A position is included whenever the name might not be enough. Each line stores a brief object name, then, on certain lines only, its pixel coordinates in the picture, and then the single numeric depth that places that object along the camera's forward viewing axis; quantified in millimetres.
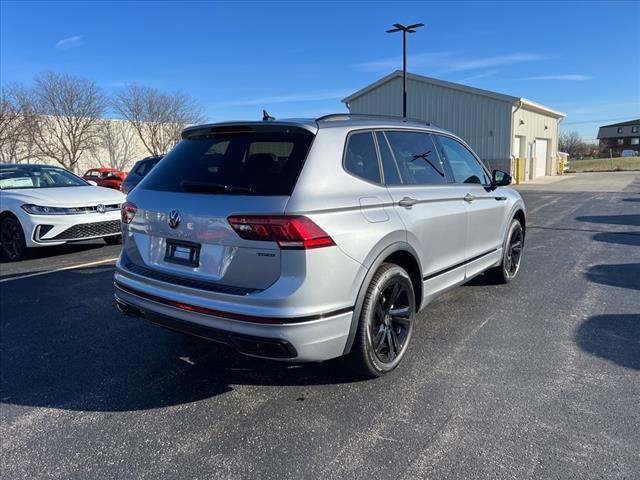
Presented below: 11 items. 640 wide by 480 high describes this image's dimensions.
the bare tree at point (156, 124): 42062
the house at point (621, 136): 103438
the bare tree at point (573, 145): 96188
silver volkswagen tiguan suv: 2662
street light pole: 23750
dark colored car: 10164
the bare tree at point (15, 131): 29438
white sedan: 7332
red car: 23328
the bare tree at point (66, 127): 35219
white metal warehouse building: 27391
